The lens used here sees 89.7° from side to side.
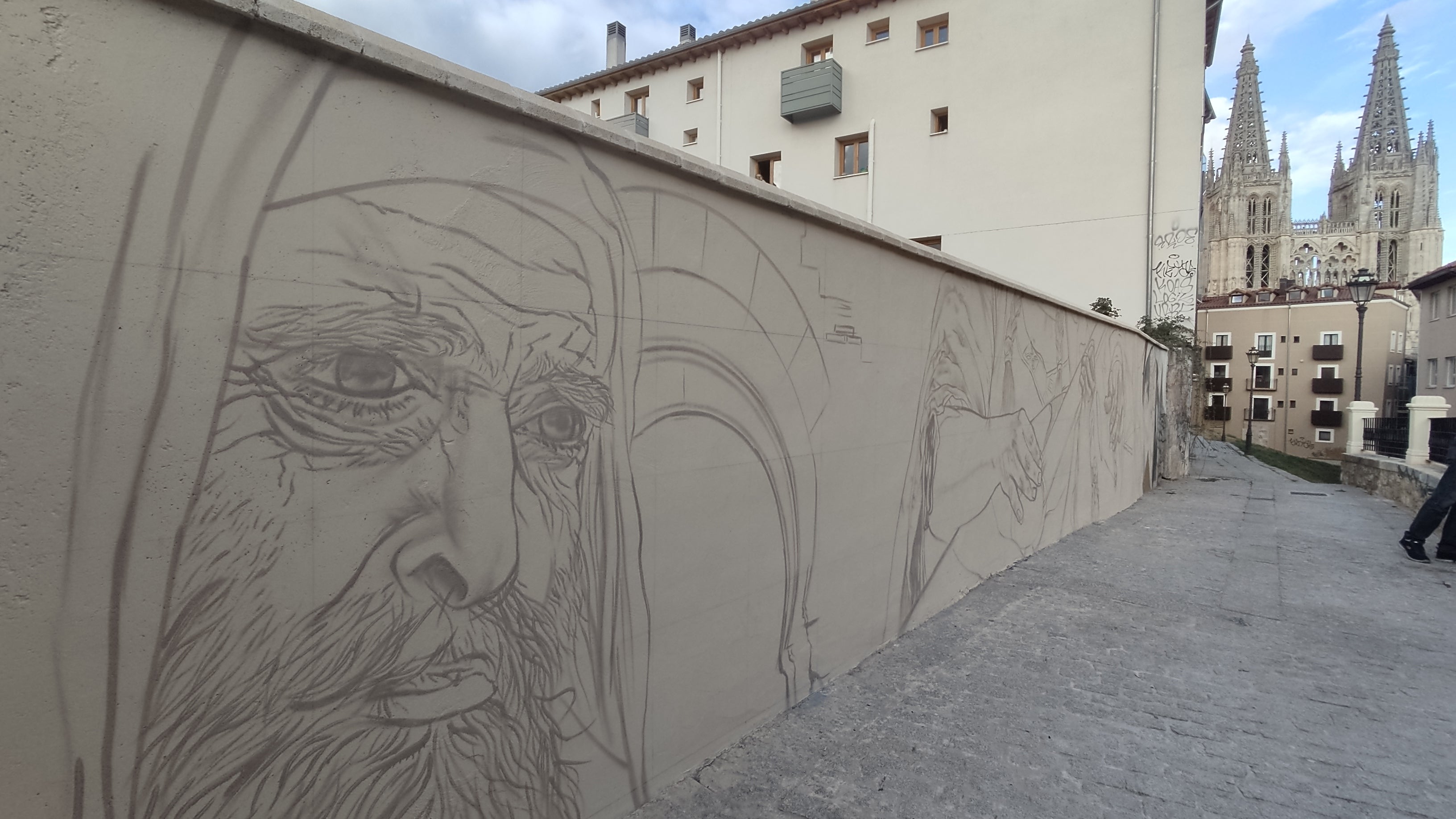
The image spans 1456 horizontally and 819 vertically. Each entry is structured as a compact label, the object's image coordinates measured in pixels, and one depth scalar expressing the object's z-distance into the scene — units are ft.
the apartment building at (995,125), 47.52
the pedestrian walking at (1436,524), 20.16
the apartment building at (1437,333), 89.67
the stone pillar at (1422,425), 38.04
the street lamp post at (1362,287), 49.75
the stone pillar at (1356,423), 49.80
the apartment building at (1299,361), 147.23
